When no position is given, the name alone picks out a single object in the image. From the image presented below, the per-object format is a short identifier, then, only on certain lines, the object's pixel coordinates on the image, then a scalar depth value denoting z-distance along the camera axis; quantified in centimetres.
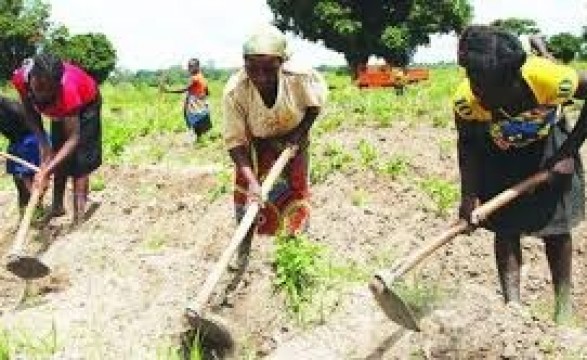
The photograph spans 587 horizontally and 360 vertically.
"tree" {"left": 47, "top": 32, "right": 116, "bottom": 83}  5454
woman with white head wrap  498
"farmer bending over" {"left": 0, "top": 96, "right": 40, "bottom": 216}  792
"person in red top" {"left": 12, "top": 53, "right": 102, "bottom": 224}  687
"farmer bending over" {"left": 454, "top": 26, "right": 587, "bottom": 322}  428
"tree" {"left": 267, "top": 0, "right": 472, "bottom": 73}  4172
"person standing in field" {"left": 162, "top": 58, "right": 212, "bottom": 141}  1239
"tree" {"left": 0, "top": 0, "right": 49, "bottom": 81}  5547
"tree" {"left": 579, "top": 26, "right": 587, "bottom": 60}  4800
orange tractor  2153
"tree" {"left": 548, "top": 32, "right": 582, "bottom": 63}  3688
